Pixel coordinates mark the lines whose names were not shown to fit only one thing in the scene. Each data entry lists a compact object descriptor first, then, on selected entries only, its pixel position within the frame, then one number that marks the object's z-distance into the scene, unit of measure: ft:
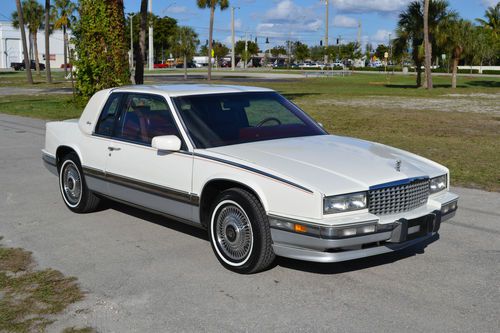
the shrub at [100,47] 59.98
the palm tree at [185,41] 206.90
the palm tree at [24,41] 148.66
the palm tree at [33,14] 229.25
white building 367.45
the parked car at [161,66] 376.27
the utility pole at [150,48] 281.78
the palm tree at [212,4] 160.04
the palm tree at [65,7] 160.54
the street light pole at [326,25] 273.19
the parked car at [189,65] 401.29
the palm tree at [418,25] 133.90
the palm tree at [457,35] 132.67
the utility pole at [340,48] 410.27
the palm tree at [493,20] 147.96
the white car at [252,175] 15.64
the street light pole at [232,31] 315.99
